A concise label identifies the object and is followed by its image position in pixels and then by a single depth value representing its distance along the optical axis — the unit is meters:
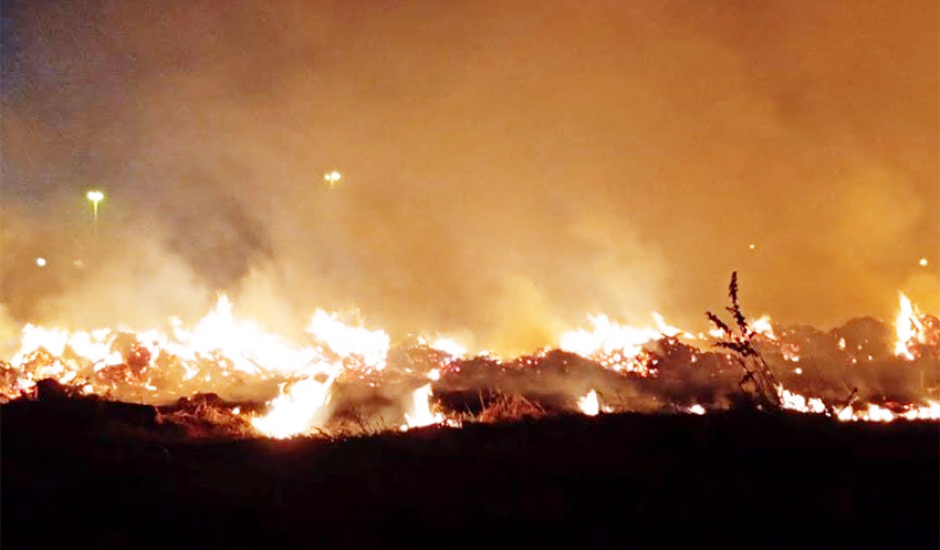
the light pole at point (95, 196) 37.22
